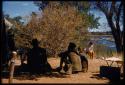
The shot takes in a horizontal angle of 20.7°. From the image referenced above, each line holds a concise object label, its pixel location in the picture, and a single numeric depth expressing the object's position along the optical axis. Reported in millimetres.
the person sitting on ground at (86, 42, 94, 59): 19938
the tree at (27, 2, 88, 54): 20594
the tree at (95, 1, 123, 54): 11820
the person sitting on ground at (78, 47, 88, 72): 13363
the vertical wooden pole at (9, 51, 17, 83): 9809
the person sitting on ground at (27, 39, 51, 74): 12394
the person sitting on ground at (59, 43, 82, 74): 12555
